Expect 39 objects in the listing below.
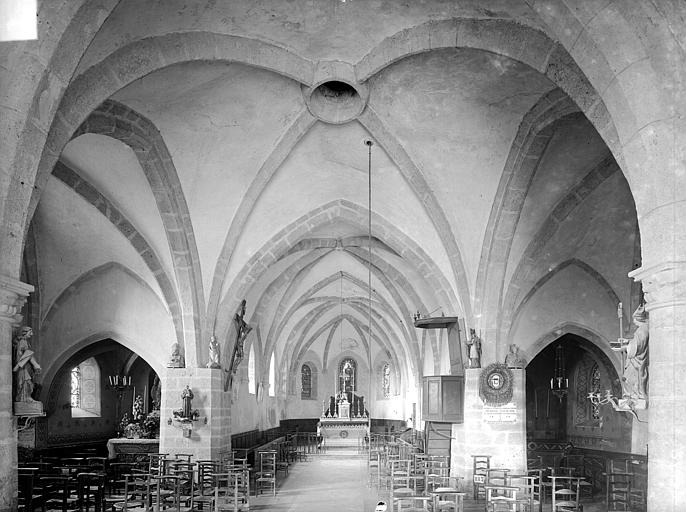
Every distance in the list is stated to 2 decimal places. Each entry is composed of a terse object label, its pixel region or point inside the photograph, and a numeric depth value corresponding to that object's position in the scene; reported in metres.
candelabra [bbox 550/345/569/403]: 18.79
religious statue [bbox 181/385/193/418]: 14.46
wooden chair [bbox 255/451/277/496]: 13.80
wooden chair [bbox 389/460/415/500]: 10.02
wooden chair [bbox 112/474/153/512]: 9.10
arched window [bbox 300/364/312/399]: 31.83
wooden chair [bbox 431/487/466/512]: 8.89
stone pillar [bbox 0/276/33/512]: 6.43
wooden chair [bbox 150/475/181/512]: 9.77
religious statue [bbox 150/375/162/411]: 22.81
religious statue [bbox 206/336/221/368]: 14.82
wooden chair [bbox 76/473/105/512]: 10.71
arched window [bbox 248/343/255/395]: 22.18
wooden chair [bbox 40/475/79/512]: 9.70
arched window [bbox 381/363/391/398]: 31.45
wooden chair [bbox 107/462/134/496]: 13.21
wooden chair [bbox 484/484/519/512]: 9.87
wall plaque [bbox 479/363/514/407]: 13.72
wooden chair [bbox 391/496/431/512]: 10.87
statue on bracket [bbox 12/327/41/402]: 6.96
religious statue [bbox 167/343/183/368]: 14.74
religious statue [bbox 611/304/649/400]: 6.50
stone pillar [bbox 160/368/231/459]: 14.66
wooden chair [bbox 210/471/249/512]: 10.22
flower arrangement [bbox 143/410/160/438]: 17.59
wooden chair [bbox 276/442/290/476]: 18.75
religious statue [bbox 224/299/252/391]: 16.06
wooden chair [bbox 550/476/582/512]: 9.36
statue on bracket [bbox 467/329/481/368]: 13.92
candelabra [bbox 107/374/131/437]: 20.52
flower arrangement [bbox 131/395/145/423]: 19.27
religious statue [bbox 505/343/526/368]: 13.94
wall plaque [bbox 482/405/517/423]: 13.78
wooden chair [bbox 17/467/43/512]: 9.20
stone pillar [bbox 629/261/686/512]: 5.85
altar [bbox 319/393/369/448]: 26.19
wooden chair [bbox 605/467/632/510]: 10.93
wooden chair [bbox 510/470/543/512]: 10.07
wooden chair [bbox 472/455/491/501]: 13.12
